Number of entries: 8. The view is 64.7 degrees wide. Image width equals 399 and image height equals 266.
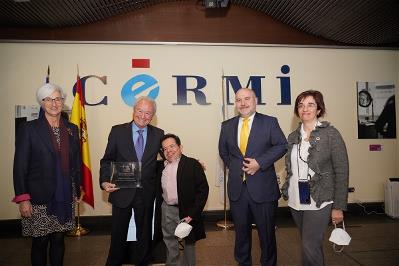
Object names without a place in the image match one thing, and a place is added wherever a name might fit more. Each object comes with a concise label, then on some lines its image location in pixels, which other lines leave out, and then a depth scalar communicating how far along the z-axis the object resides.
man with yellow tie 2.51
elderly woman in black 2.34
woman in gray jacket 2.21
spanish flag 4.34
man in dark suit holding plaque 2.58
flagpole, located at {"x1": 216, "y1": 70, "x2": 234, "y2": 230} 4.61
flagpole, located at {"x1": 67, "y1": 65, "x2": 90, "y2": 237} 4.35
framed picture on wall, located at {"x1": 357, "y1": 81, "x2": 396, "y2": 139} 5.32
